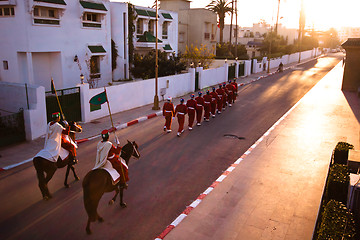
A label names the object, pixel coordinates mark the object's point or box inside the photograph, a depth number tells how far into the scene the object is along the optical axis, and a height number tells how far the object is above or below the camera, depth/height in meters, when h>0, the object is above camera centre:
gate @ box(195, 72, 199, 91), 26.12 -2.69
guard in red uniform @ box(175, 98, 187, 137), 14.26 -2.97
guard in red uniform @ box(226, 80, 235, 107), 20.44 -2.66
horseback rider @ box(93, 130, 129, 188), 7.50 -2.63
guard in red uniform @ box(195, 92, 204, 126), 15.78 -2.80
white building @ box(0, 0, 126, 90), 19.11 +0.30
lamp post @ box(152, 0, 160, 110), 18.92 -3.27
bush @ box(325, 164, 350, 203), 7.68 -3.26
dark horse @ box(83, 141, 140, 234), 6.84 -3.11
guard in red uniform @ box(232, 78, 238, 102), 20.92 -2.61
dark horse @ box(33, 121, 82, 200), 8.09 -3.17
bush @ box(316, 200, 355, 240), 5.56 -3.15
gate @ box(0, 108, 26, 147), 12.72 -3.26
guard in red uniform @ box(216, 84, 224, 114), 18.50 -2.79
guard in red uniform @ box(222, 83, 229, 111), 19.26 -2.85
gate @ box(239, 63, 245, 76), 35.84 -2.29
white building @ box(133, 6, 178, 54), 29.44 +1.69
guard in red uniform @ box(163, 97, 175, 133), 14.35 -2.79
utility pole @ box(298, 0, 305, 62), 68.69 +7.02
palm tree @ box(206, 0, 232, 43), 51.80 +6.36
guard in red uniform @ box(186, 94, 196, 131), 15.16 -2.88
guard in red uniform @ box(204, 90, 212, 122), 16.59 -2.91
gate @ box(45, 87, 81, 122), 14.16 -2.68
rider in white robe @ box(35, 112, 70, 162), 8.27 -2.53
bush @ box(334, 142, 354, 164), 9.69 -3.14
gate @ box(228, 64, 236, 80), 33.06 -2.45
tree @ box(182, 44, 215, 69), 35.56 -1.10
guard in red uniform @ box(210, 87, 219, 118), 17.44 -2.80
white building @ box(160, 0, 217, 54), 46.19 +3.54
